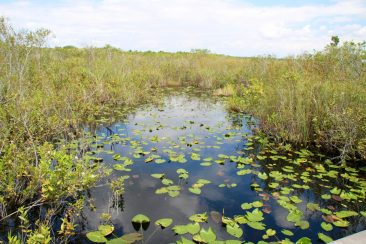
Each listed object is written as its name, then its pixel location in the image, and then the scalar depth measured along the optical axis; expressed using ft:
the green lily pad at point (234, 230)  10.08
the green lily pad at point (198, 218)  11.17
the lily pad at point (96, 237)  9.62
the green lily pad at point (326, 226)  10.85
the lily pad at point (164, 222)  10.74
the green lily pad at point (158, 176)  14.87
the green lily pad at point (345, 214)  11.72
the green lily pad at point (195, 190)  13.33
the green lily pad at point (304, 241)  8.59
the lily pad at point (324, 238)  10.15
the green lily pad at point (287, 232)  10.50
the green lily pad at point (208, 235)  9.50
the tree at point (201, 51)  77.56
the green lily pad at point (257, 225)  10.62
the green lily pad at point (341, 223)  11.12
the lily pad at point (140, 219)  11.00
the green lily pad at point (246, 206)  12.11
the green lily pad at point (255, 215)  11.06
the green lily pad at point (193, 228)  10.12
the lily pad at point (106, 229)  10.09
